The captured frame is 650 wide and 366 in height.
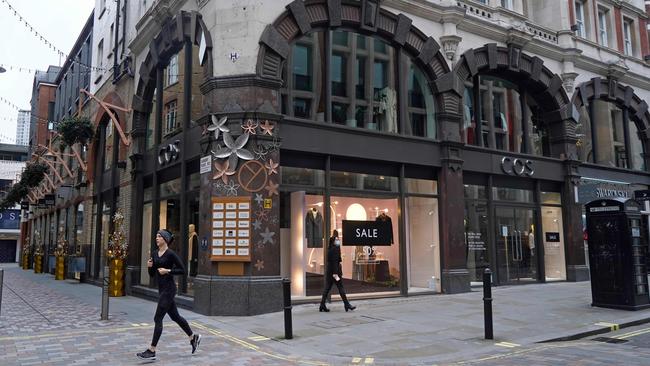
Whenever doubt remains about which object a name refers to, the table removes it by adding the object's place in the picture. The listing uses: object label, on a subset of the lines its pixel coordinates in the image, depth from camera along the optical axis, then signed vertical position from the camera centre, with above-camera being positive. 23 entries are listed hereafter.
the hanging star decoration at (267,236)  11.62 +0.39
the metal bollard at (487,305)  8.43 -0.90
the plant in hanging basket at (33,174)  28.05 +4.46
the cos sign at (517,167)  17.08 +2.85
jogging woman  7.43 -0.32
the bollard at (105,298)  10.88 -0.92
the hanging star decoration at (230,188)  11.61 +1.48
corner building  11.88 +3.15
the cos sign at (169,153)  14.50 +2.95
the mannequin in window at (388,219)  14.04 +0.88
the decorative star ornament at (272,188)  11.80 +1.49
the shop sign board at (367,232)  13.41 +0.53
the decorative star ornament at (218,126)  11.81 +2.94
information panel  11.44 +0.55
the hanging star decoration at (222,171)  11.60 +1.86
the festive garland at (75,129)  21.06 +5.21
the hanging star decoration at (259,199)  11.62 +1.23
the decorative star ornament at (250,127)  11.73 +2.89
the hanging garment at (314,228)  12.97 +0.62
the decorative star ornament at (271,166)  11.81 +2.00
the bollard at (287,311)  8.62 -0.98
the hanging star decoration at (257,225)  11.53 +0.64
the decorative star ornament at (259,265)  11.45 -0.26
